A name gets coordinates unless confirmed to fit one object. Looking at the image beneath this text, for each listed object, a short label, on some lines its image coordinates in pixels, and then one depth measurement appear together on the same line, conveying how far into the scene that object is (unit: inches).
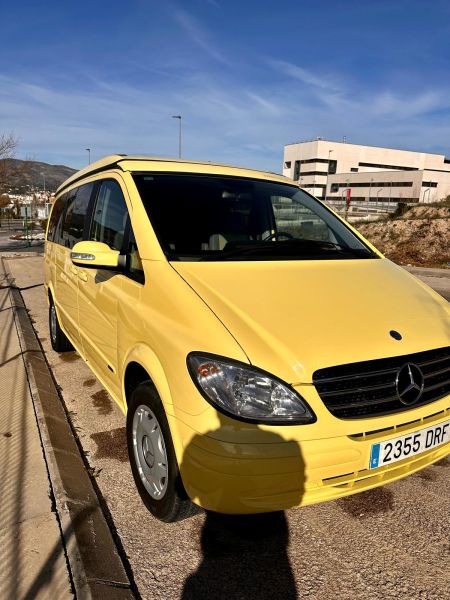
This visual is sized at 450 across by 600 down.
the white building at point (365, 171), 2938.0
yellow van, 70.2
